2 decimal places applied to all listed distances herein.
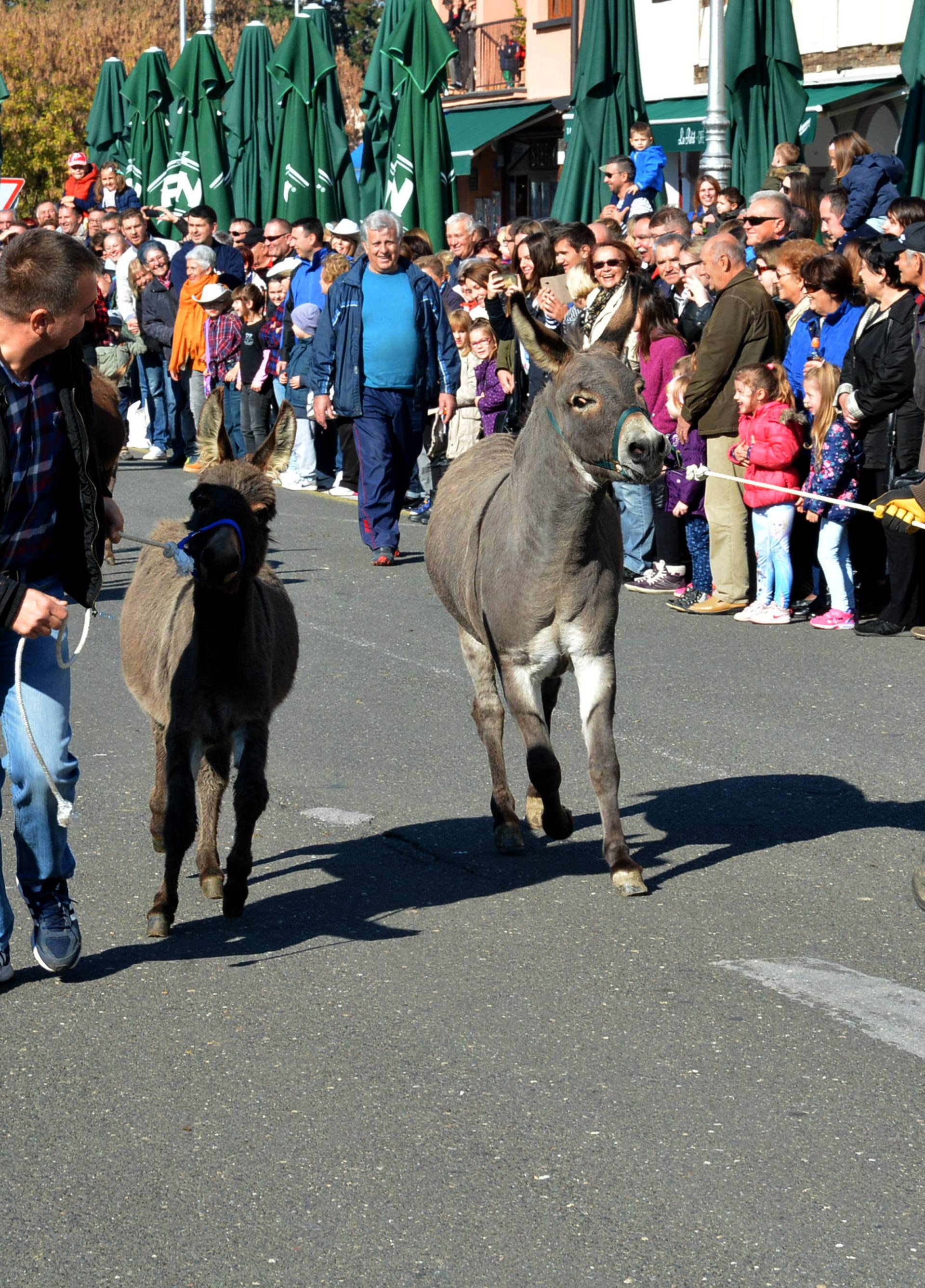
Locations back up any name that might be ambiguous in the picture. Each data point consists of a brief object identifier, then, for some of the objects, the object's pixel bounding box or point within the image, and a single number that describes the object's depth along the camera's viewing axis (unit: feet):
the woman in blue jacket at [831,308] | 37.17
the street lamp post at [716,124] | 65.16
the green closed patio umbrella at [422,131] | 68.18
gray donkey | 20.67
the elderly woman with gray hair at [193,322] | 61.72
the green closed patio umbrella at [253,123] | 83.92
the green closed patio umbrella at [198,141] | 86.43
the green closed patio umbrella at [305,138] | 75.46
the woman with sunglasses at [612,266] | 38.58
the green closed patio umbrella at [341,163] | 77.25
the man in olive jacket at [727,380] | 38.06
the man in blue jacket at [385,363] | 45.39
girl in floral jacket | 36.73
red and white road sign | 68.28
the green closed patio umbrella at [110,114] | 110.42
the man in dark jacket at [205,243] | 65.31
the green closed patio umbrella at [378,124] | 74.08
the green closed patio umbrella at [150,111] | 97.76
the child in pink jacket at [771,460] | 37.63
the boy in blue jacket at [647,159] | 62.23
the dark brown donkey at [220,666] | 19.40
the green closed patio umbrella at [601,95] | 62.49
